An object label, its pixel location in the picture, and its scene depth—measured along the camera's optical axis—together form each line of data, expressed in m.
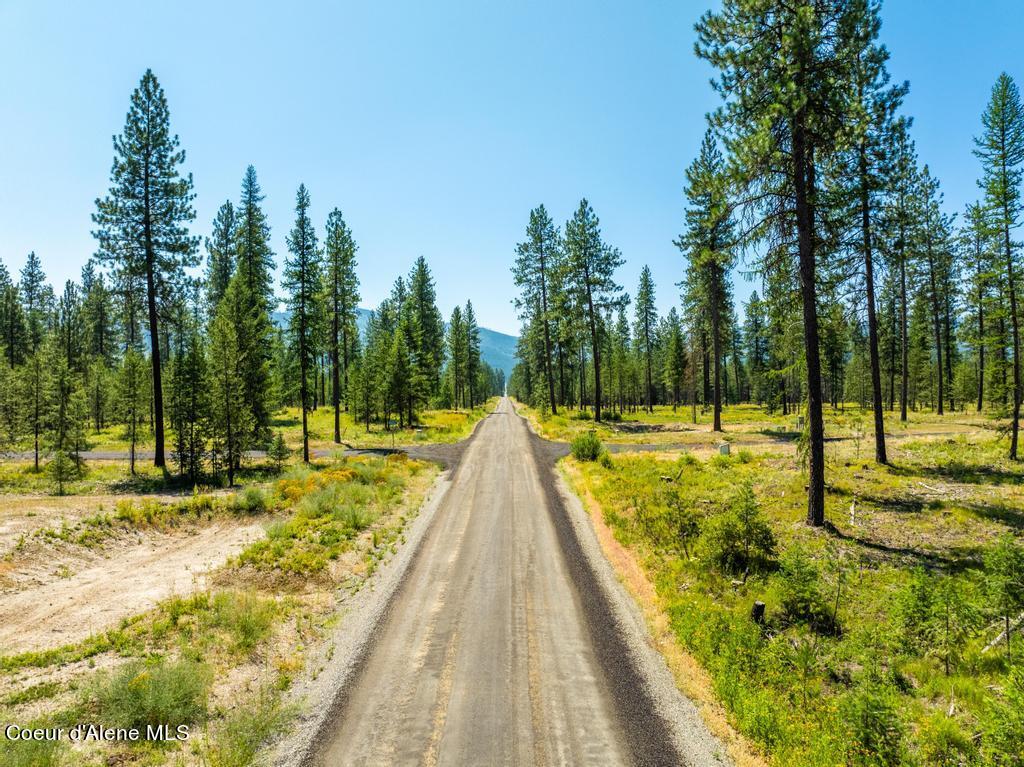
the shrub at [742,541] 11.60
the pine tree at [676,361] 66.69
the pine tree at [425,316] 57.91
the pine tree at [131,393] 25.12
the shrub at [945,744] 5.64
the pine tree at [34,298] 58.69
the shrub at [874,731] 5.52
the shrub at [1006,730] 4.79
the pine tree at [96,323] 61.16
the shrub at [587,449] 25.44
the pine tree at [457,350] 69.46
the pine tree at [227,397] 22.94
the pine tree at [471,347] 76.00
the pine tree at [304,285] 31.72
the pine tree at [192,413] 23.42
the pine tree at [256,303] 28.20
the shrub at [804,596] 9.03
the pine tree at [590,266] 41.22
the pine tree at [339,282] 34.03
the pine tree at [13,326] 54.78
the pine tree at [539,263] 46.69
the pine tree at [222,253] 48.00
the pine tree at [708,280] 34.09
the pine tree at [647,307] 65.75
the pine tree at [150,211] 24.17
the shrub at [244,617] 9.08
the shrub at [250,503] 18.41
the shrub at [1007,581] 7.66
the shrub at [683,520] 13.66
